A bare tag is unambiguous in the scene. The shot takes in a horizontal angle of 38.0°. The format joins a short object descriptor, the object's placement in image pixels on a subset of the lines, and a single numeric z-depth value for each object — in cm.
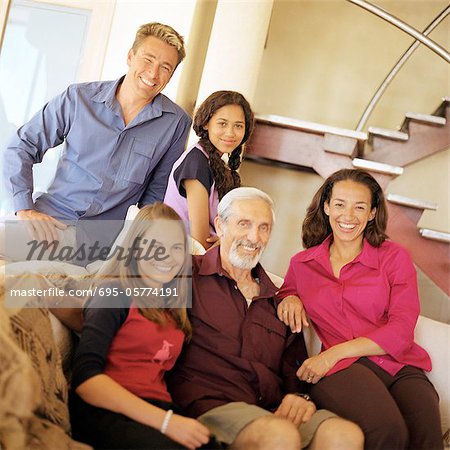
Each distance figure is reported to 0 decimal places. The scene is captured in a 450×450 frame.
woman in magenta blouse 198
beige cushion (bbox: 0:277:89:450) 136
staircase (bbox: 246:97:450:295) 383
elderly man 180
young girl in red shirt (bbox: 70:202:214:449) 160
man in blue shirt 273
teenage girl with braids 272
